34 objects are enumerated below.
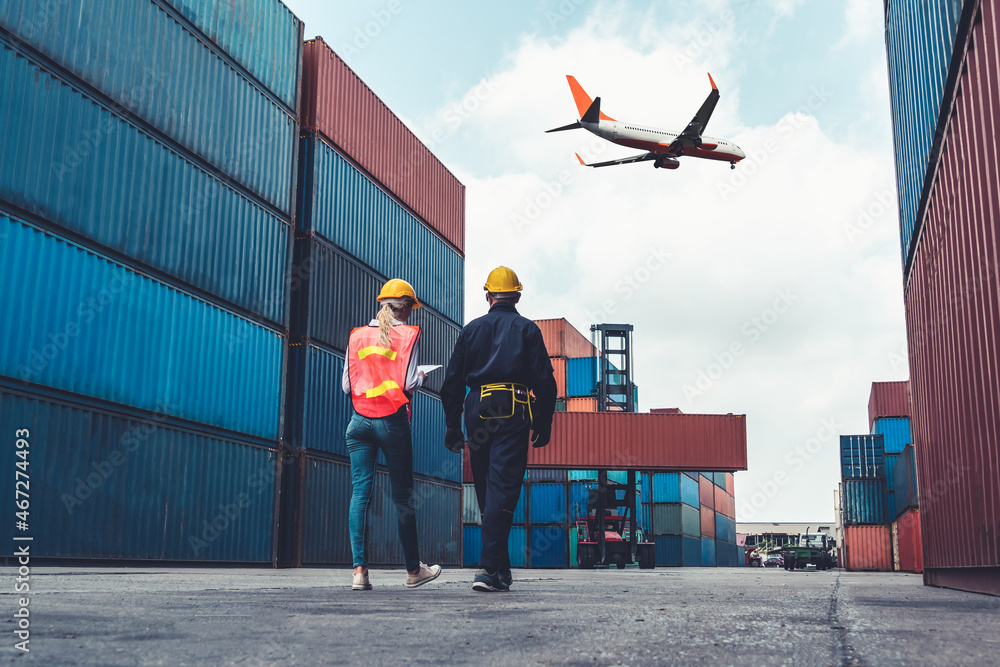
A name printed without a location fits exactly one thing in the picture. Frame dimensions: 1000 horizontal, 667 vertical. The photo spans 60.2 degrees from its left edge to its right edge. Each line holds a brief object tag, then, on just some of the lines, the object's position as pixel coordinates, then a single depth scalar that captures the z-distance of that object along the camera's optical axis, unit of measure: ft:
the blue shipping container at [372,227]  62.95
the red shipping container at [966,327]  17.76
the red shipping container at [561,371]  144.25
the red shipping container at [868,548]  129.70
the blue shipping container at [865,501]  133.59
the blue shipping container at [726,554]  190.08
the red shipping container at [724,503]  197.51
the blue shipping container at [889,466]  132.87
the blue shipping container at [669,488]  152.76
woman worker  17.06
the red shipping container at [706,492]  175.01
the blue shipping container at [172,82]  42.93
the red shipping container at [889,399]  140.46
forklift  94.48
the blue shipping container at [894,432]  135.54
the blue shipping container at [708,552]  172.14
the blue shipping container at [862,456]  133.18
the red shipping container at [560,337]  146.30
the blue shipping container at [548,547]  121.70
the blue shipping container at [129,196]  39.91
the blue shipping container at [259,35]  53.78
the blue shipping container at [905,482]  94.07
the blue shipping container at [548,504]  125.80
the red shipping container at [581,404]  140.97
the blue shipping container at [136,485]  38.37
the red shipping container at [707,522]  175.32
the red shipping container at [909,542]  95.56
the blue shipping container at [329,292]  60.70
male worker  16.15
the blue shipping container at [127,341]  38.81
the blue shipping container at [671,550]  151.94
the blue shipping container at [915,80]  22.98
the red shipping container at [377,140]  65.05
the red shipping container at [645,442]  92.17
